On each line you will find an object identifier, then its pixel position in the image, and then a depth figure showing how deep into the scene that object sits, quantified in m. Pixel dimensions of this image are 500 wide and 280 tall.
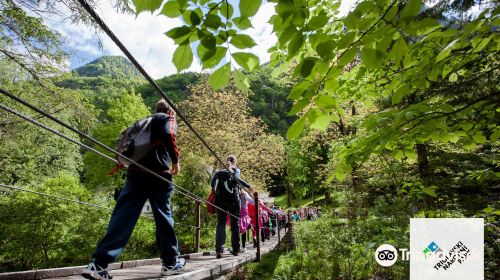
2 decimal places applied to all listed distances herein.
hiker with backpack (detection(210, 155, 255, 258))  4.71
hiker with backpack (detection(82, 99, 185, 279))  2.30
